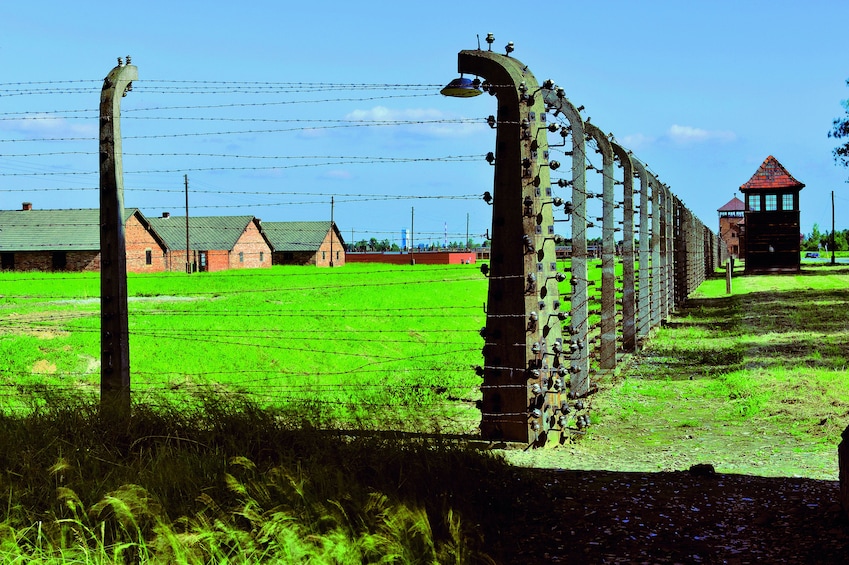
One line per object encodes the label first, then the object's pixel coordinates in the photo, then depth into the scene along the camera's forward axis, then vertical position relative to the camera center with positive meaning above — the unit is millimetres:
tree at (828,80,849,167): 42781 +6759
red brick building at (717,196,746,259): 111250 +6092
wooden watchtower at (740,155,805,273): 43531 +2401
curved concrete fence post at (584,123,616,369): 10789 +398
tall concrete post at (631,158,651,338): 14398 +55
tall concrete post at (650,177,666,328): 16109 +318
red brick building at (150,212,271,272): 64438 +2489
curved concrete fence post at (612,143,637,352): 13133 +449
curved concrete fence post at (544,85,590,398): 9117 +114
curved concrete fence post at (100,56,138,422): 7391 +205
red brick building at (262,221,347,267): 77875 +2819
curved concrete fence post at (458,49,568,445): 7074 +0
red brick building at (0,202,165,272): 55375 +2132
